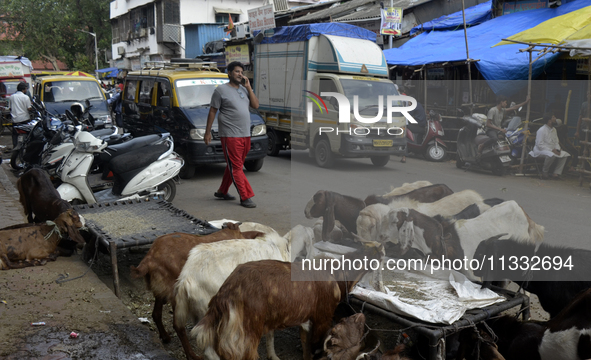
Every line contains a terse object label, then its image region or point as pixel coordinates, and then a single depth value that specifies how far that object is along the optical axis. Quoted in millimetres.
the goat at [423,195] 3543
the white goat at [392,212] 3457
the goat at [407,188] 3615
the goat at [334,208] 3674
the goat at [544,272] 3119
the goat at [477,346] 2803
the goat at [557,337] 2623
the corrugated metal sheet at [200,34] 30625
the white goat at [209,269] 3100
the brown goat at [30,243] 4566
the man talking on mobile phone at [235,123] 7133
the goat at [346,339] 2727
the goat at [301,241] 3762
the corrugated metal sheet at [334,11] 20656
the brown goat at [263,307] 2652
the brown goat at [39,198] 5277
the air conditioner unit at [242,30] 18141
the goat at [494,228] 3322
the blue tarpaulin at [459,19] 15070
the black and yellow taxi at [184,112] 9211
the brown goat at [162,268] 3512
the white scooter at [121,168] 6574
